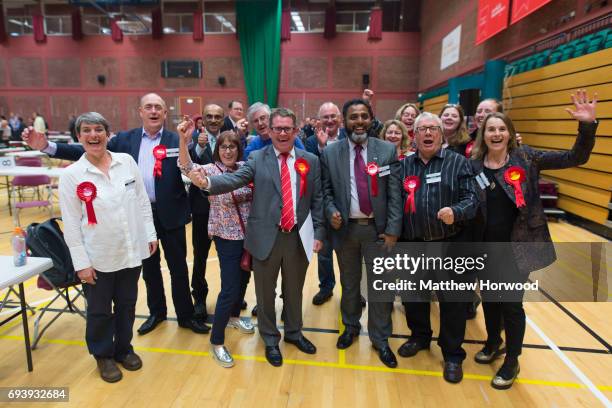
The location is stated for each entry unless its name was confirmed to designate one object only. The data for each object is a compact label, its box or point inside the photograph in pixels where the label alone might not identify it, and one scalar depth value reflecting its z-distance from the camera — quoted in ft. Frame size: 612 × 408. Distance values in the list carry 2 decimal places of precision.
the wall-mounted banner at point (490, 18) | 25.45
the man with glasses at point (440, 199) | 7.70
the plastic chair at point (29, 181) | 19.12
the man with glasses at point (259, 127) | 10.65
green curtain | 46.21
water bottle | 7.82
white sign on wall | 35.12
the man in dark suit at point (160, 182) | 8.89
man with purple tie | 8.18
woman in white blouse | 7.21
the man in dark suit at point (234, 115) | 13.35
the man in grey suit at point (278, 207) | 8.02
